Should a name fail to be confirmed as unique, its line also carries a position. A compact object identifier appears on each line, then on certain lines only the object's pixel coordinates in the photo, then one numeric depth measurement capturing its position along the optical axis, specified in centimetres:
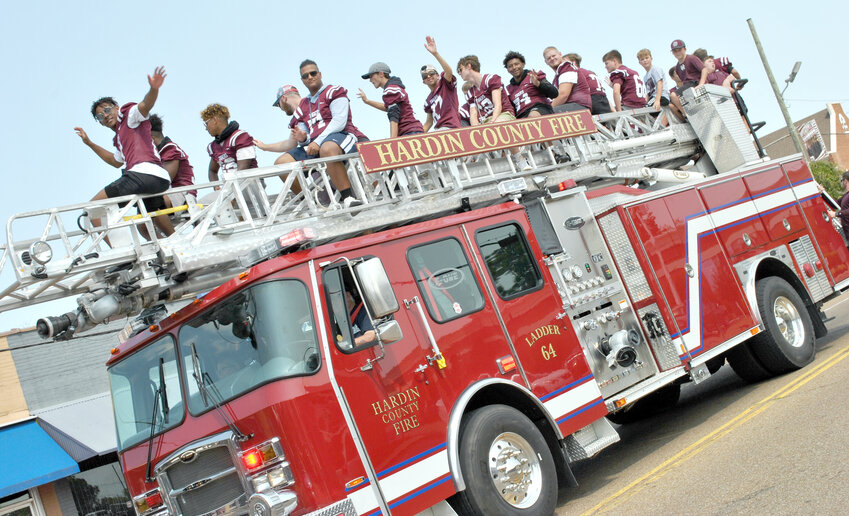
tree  3708
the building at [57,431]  1220
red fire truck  515
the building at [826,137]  4375
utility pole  2377
